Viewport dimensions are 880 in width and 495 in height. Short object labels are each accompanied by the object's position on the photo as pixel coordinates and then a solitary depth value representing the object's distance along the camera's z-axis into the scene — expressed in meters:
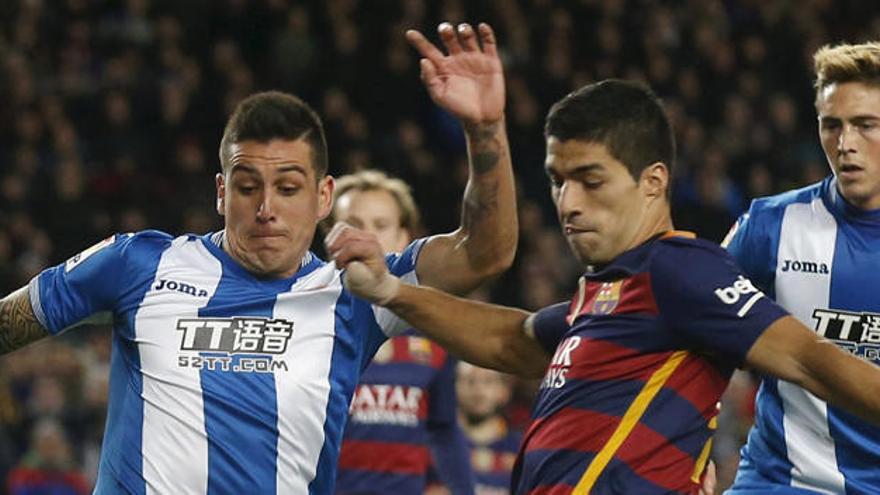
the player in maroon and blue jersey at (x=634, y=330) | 8.26
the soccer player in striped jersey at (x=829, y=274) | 10.75
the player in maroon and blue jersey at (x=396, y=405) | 15.23
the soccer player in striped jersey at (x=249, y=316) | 10.22
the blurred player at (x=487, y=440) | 21.78
